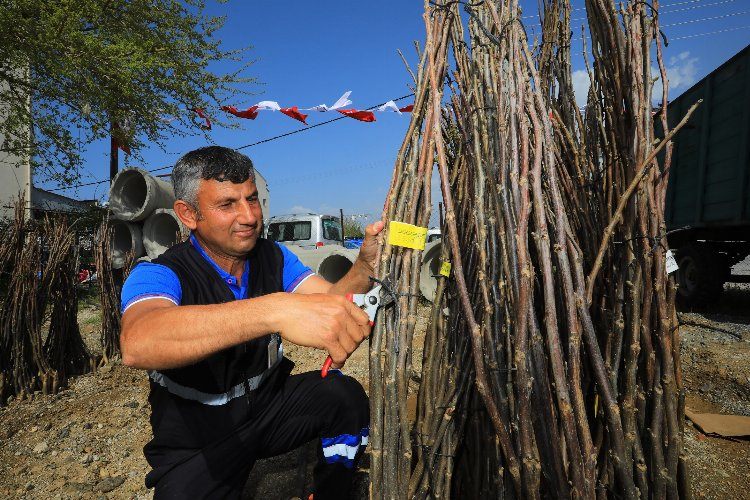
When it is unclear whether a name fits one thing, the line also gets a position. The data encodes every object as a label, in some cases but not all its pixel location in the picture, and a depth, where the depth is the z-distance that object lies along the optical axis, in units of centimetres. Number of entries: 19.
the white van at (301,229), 970
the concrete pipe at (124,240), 740
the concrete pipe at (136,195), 723
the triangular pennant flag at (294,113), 905
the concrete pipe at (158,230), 731
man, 168
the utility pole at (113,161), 1190
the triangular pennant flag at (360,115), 918
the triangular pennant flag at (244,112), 958
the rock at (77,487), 242
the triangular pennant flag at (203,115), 998
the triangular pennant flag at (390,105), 798
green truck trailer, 495
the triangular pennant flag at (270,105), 903
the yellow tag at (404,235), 142
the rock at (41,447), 288
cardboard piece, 265
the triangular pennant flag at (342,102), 796
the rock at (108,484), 243
